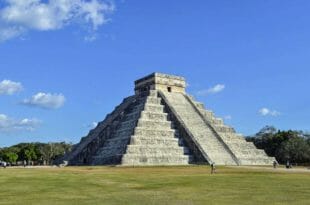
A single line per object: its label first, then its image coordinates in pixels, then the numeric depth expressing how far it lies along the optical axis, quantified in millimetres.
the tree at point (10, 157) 94188
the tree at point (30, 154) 96938
